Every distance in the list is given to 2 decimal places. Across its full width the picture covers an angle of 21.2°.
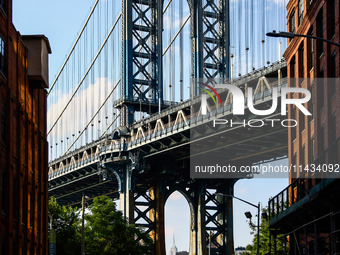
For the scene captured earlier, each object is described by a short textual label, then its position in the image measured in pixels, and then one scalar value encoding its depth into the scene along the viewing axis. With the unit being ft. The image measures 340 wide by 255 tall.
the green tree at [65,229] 230.27
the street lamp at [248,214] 185.65
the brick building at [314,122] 107.65
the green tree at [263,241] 251.80
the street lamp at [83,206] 203.21
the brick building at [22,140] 128.16
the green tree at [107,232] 257.55
